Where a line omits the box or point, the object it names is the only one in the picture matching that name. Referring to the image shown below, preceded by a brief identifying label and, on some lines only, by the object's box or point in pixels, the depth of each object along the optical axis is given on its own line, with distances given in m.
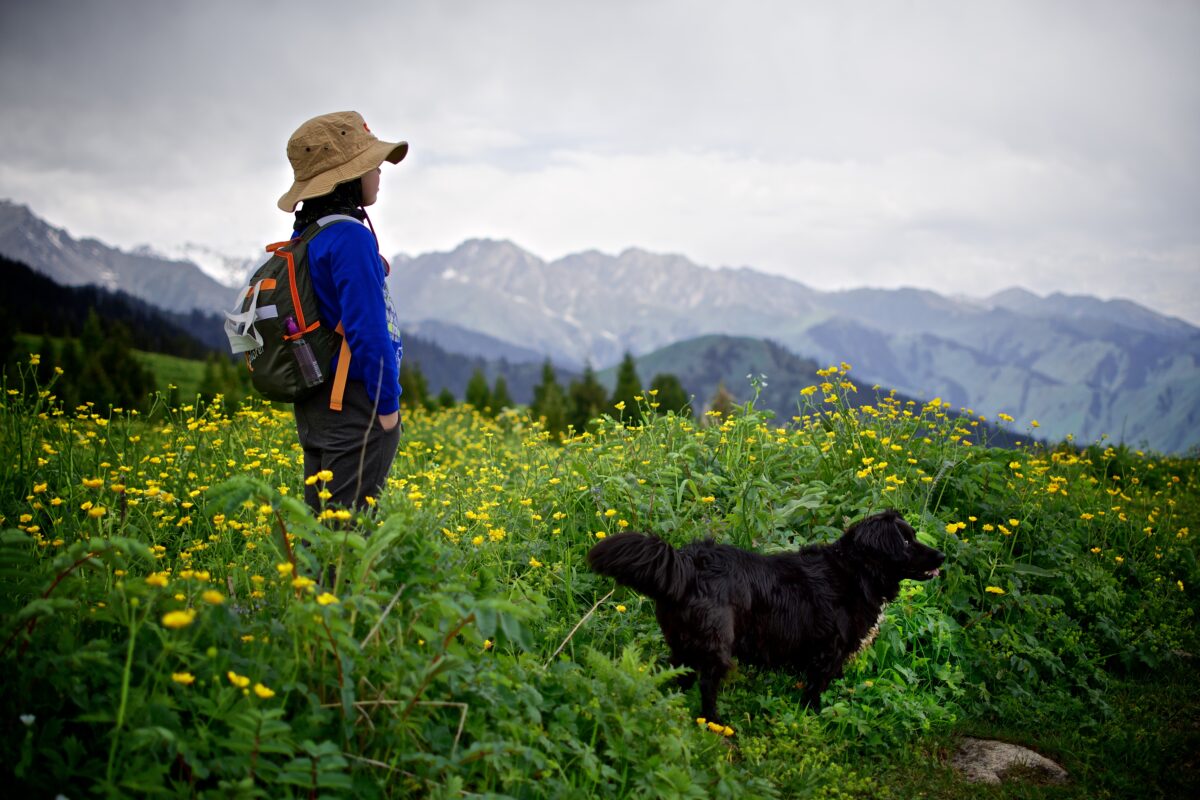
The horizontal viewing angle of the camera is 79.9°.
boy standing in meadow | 4.23
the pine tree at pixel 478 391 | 60.35
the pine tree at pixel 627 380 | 54.09
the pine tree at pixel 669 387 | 48.78
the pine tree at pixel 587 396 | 58.28
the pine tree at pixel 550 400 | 50.69
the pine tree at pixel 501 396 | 58.67
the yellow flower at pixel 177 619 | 2.47
